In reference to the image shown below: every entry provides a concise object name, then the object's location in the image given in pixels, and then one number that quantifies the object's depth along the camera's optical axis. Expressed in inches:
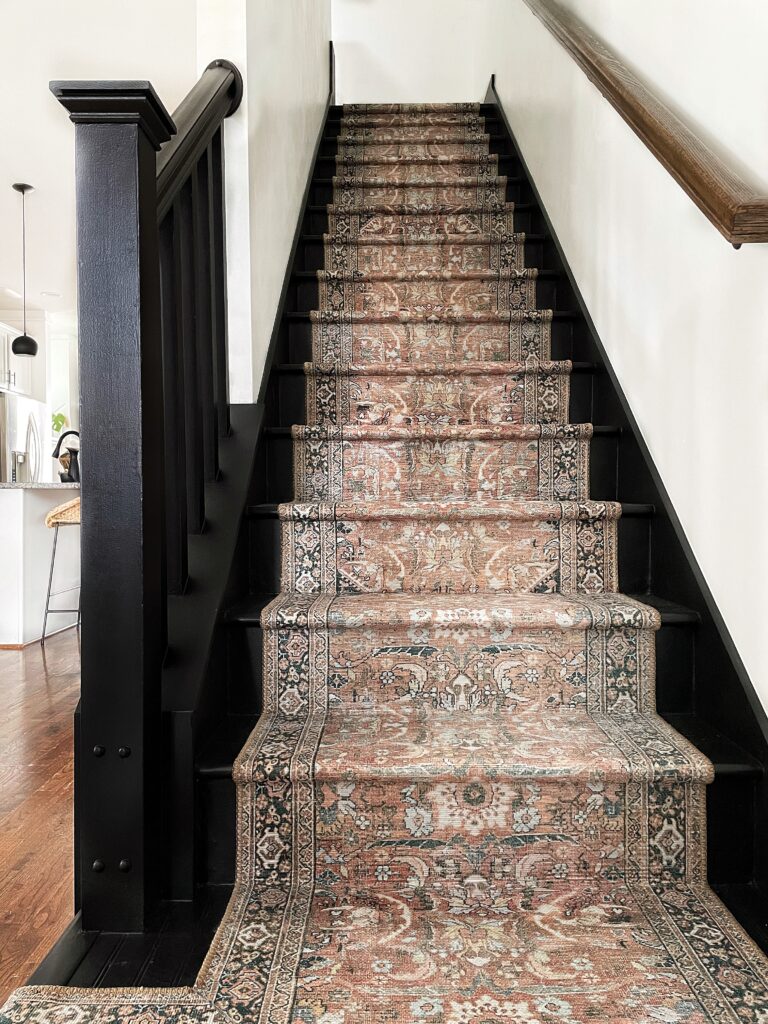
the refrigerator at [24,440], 291.1
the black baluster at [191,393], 53.9
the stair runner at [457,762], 35.1
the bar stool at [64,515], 155.1
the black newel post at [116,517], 38.8
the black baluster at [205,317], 56.5
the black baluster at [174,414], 48.3
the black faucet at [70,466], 177.5
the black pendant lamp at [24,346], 232.5
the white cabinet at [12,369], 303.1
